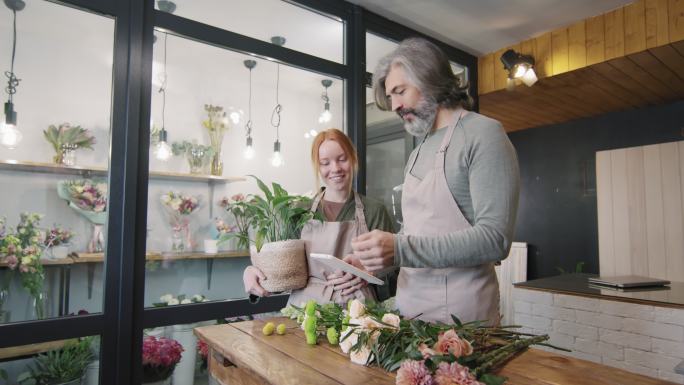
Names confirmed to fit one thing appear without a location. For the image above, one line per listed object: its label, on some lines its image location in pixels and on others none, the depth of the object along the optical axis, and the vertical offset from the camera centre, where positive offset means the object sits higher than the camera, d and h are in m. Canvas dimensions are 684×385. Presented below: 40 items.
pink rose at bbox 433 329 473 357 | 0.77 -0.24
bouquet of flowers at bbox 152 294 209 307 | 2.24 -0.47
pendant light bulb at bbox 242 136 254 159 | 2.73 +0.41
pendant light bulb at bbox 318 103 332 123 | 3.02 +0.70
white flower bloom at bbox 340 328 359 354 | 0.92 -0.27
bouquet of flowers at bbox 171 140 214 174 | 2.45 +0.36
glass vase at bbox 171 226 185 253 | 2.36 -0.15
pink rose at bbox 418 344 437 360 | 0.77 -0.25
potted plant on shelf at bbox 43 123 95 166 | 2.04 +0.35
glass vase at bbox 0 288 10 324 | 1.84 -0.41
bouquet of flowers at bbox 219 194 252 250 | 1.42 -0.05
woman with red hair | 1.56 -0.02
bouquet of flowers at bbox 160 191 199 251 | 2.35 +0.00
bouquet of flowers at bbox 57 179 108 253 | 2.03 +0.06
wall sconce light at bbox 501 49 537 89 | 3.39 +1.21
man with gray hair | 1.05 +0.05
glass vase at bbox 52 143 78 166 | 2.05 +0.29
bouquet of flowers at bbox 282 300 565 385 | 0.71 -0.26
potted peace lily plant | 1.38 -0.08
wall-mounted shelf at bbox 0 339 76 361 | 1.83 -0.60
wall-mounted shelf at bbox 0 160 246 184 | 1.92 +0.21
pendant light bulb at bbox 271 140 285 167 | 2.83 +0.39
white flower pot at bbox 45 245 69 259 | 1.99 -0.18
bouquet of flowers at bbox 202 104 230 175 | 2.58 +0.53
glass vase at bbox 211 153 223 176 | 2.60 +0.30
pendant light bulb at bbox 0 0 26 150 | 1.91 +0.47
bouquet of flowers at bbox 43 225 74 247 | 1.99 -0.11
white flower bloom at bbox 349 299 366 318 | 0.99 -0.22
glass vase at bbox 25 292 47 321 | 1.89 -0.43
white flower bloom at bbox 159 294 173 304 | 2.25 -0.45
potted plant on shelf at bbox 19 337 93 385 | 1.91 -0.69
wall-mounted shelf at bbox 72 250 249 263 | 2.04 -0.23
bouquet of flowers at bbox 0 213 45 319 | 1.88 -0.18
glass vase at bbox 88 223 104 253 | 2.05 -0.12
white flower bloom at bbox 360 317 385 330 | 0.91 -0.24
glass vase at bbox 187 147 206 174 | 2.51 +0.33
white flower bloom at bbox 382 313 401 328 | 0.95 -0.24
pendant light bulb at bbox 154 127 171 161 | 2.30 +0.36
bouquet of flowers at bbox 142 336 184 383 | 2.13 -0.73
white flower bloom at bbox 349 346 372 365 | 0.88 -0.29
